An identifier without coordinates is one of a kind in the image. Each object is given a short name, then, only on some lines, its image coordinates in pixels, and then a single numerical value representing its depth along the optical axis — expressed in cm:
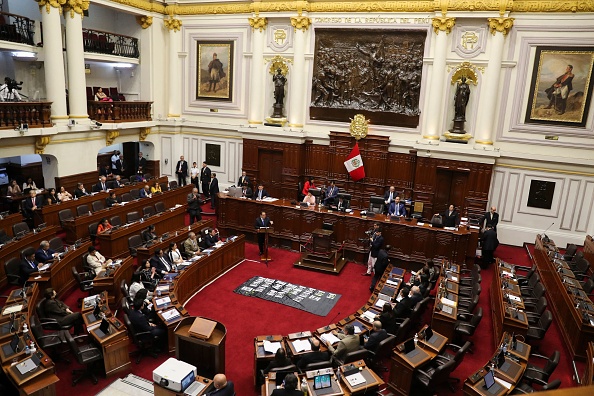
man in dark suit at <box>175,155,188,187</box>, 1878
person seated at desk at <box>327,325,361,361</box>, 720
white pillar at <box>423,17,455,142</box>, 1500
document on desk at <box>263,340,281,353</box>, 727
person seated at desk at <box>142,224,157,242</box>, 1208
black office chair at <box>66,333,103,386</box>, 711
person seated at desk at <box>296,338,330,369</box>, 692
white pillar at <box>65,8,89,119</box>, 1505
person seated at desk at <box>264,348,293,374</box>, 673
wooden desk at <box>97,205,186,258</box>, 1169
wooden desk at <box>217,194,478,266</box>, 1246
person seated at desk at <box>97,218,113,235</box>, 1219
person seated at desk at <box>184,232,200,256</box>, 1152
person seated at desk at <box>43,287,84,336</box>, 796
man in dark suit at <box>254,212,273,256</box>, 1308
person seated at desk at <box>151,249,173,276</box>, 1025
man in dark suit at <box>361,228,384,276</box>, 1178
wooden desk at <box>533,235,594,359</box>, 809
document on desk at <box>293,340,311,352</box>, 739
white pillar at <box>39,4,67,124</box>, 1423
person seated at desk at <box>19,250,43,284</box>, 960
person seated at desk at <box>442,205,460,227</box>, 1296
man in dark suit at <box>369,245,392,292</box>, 1092
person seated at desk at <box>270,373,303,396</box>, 582
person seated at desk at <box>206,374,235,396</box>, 586
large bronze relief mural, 1582
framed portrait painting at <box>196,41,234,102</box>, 1862
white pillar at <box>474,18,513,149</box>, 1436
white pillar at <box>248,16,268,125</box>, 1756
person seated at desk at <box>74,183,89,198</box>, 1441
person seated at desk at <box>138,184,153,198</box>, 1544
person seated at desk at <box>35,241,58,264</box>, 999
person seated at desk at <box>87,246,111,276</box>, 1020
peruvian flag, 1621
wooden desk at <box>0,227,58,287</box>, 1020
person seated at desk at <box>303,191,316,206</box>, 1449
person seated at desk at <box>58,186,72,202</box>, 1378
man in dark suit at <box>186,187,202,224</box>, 1473
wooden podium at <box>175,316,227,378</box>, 718
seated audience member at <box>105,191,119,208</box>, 1415
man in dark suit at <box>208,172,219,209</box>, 1702
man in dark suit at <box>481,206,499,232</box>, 1373
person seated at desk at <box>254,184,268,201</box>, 1470
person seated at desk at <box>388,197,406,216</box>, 1402
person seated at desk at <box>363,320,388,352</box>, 741
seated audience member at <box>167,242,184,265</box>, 1080
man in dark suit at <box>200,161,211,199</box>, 1809
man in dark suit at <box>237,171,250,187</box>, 1631
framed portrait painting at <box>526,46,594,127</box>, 1387
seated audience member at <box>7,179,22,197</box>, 1394
